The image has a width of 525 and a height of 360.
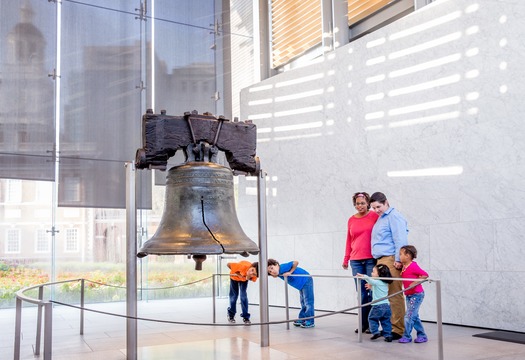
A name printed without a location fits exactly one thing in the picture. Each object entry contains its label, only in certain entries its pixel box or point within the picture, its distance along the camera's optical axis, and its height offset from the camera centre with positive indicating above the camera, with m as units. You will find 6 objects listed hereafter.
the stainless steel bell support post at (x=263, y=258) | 5.29 -0.30
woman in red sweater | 6.16 -0.21
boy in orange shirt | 6.93 -0.70
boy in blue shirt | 6.63 -0.69
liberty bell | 4.02 +0.08
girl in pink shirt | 5.39 -0.68
